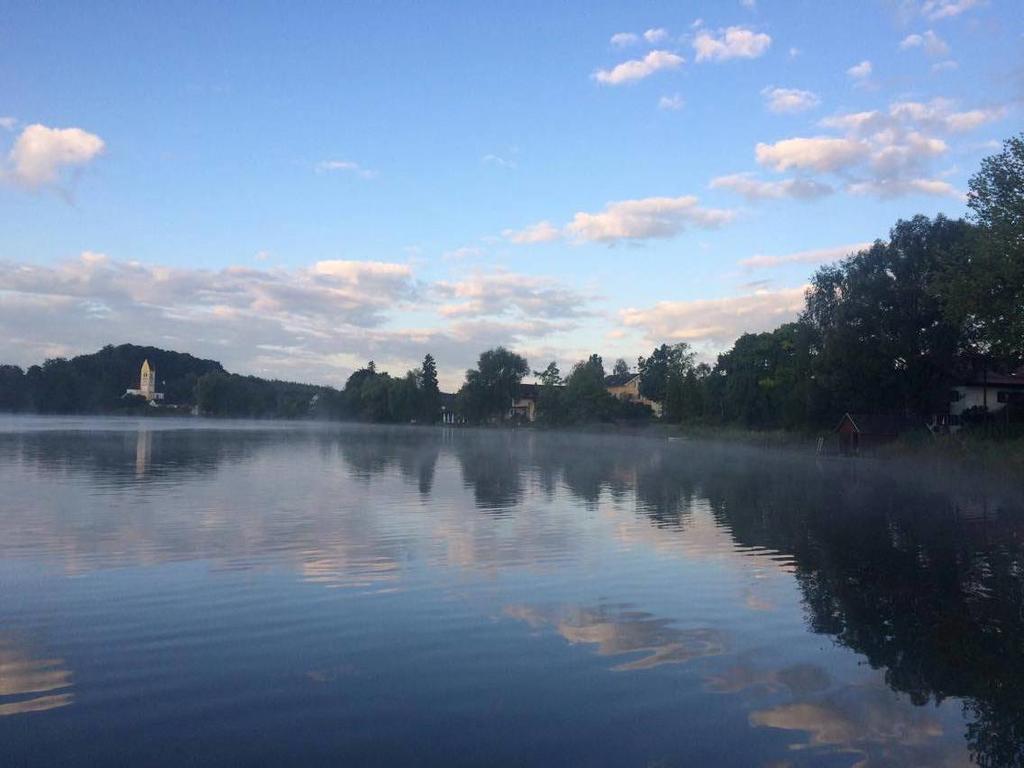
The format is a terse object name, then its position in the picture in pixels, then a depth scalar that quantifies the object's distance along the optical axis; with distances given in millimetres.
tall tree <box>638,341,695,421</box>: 112812
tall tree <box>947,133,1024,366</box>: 30797
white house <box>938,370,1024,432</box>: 56312
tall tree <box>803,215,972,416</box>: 50250
